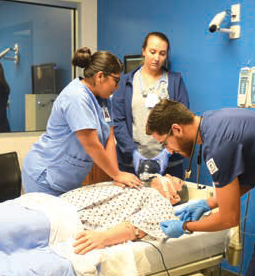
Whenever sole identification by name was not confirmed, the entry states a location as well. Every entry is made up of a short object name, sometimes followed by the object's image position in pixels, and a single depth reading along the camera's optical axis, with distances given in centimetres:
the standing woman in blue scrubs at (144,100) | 250
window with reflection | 349
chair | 317
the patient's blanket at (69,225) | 158
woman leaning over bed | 203
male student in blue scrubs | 130
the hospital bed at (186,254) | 172
